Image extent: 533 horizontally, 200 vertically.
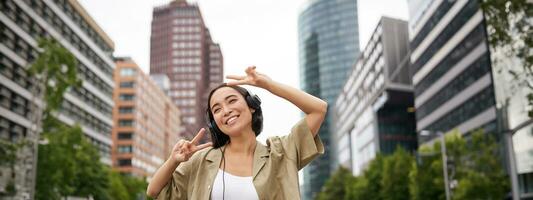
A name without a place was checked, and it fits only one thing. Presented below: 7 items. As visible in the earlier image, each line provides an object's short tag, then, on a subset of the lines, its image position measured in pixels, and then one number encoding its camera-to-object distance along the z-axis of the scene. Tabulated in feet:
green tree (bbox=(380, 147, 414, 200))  145.69
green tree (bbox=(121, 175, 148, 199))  205.93
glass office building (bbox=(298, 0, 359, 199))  573.74
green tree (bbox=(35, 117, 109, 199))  97.14
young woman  10.85
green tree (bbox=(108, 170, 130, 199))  170.02
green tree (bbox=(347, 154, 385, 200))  162.61
